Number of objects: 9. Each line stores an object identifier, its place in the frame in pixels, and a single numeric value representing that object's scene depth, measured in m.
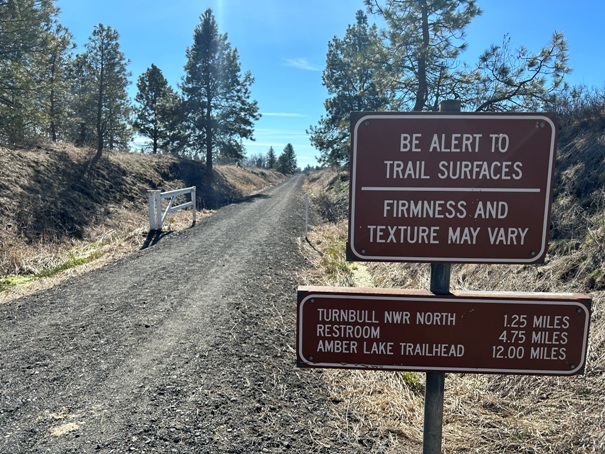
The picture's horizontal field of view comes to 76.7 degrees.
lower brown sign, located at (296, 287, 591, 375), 1.73
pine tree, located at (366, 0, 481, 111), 10.92
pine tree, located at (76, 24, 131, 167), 20.45
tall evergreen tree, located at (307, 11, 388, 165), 23.70
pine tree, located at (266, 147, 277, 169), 104.17
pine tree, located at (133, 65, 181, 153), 31.94
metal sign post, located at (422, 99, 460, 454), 1.84
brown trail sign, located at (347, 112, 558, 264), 1.70
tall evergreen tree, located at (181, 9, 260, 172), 28.12
